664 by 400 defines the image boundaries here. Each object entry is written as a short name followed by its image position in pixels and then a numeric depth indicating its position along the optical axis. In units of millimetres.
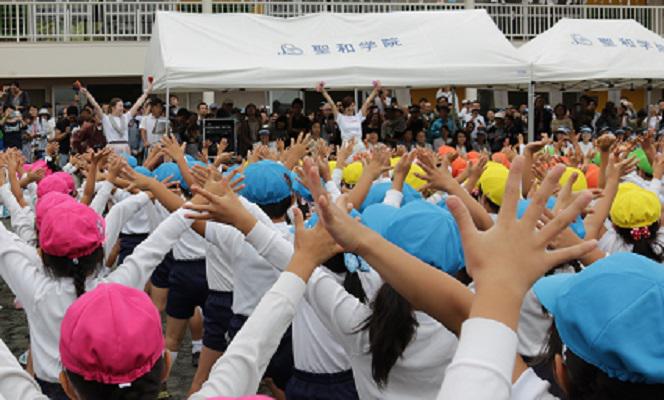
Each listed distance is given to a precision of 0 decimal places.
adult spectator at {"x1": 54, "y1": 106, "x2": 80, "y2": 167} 18758
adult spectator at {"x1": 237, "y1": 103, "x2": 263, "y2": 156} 16641
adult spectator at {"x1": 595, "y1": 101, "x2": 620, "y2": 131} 18966
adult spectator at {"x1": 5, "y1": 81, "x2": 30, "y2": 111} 21016
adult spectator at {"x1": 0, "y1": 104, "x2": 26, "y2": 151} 19359
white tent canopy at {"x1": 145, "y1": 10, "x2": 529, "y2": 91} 12914
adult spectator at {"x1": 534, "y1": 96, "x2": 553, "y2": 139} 18797
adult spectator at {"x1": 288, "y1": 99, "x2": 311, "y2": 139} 16469
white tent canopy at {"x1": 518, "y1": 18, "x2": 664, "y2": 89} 14586
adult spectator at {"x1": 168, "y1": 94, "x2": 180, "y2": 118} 17969
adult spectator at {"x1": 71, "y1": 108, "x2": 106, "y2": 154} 16047
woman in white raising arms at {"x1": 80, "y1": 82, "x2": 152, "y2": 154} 13609
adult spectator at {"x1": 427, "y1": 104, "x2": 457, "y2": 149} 17297
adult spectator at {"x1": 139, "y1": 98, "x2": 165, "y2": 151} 16422
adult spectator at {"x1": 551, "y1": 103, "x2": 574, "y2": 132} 17672
